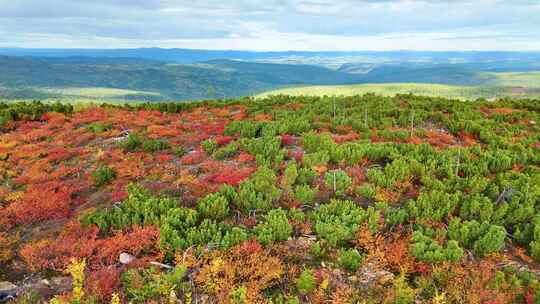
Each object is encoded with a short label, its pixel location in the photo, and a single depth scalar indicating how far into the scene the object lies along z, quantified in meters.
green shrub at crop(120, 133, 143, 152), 14.48
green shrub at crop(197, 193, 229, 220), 8.28
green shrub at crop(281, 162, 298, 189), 9.73
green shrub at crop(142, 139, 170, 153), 14.15
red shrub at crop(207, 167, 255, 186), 10.12
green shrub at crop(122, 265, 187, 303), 5.89
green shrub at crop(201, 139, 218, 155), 13.58
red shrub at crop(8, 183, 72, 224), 8.85
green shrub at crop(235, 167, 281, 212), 8.63
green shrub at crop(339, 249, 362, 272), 6.52
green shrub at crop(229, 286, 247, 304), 5.64
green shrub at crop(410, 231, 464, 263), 6.56
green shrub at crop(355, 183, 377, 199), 9.12
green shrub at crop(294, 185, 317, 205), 8.85
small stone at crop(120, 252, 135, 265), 6.83
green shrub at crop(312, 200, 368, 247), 7.24
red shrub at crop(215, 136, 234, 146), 14.44
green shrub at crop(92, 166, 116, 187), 10.96
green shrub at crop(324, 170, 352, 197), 9.37
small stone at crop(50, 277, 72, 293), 6.32
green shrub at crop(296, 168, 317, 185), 10.05
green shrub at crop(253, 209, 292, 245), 7.17
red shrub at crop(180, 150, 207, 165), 12.41
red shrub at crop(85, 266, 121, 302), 5.93
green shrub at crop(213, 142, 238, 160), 12.75
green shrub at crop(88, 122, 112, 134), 17.58
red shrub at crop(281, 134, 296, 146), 14.03
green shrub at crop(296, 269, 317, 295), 6.00
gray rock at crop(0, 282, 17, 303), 6.10
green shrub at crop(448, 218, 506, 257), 6.91
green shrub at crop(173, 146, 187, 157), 13.60
